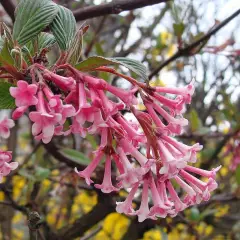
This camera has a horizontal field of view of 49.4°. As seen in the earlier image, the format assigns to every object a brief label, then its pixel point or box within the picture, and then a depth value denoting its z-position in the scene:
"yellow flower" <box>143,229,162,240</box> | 2.03
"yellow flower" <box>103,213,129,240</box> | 1.90
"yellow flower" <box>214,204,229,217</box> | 1.94
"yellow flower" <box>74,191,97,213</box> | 2.30
